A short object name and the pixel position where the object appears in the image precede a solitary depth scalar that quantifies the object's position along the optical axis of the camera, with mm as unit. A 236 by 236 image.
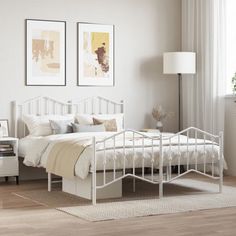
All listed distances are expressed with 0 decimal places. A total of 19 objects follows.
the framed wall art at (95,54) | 8117
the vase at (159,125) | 8367
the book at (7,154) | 7267
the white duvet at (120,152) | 5956
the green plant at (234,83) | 7836
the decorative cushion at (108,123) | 7688
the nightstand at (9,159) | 7262
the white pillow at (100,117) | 7746
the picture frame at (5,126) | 7578
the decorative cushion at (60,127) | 7438
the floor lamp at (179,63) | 8144
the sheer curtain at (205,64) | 8078
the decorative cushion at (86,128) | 7371
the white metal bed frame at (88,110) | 6227
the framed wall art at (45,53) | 7789
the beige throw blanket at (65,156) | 6073
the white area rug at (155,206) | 5355
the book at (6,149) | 7275
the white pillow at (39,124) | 7500
